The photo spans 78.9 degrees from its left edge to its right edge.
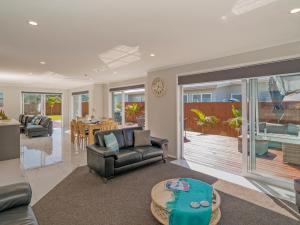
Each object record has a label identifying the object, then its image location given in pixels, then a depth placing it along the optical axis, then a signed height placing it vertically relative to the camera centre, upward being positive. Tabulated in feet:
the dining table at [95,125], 19.88 -1.51
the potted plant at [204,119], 22.75 -1.02
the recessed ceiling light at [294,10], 7.10 +3.97
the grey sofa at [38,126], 25.43 -1.95
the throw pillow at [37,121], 27.52 -1.27
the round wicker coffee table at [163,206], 7.02 -3.69
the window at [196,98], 24.56 +1.87
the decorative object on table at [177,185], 8.13 -3.41
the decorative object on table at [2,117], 20.15 -0.46
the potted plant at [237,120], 15.89 -0.76
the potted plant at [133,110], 25.36 +0.28
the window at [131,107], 24.93 +0.69
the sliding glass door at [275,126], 11.05 -0.97
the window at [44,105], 33.36 +1.49
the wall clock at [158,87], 17.54 +2.45
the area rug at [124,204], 7.79 -4.54
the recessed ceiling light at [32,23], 7.97 +4.01
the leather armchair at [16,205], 5.33 -3.07
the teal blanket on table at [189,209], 6.42 -3.54
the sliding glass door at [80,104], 32.92 +1.64
